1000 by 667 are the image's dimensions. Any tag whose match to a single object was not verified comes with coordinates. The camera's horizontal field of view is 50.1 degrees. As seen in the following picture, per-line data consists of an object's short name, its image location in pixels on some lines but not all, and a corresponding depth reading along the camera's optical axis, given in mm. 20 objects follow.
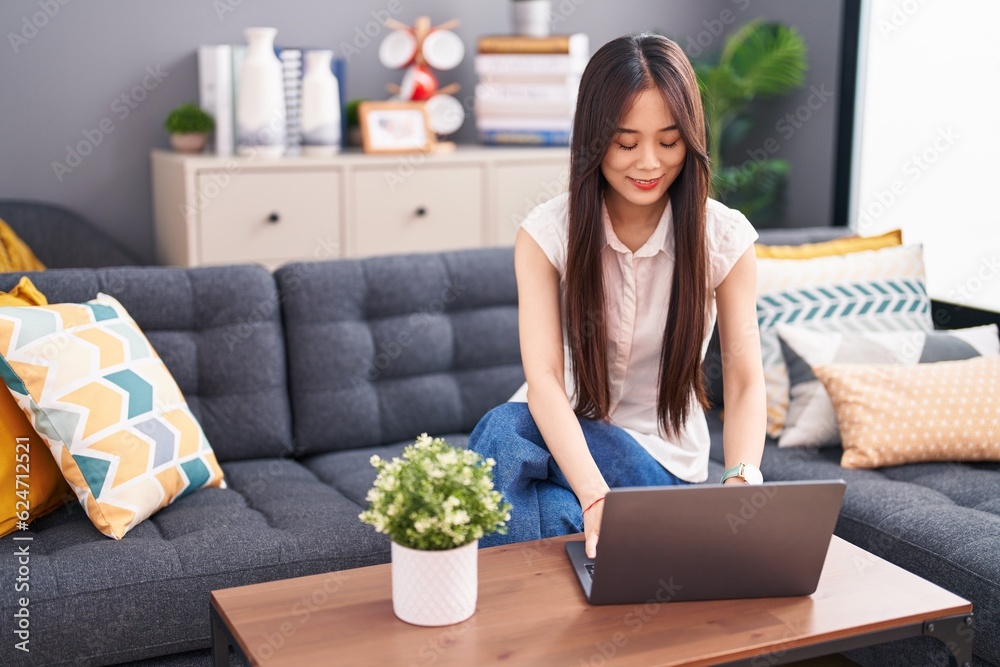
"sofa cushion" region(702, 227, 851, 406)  2613
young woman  1697
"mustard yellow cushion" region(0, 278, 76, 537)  1844
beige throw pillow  2227
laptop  1327
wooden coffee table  1273
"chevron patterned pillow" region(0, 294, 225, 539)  1859
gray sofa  1758
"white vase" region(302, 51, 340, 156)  3307
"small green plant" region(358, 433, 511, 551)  1281
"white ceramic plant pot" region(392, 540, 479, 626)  1308
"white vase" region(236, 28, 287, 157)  3182
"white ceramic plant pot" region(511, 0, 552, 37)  3607
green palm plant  3775
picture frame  3416
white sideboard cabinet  3129
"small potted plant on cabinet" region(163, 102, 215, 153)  3242
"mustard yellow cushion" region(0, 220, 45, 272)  2867
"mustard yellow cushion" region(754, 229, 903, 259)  2688
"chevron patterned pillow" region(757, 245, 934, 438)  2484
